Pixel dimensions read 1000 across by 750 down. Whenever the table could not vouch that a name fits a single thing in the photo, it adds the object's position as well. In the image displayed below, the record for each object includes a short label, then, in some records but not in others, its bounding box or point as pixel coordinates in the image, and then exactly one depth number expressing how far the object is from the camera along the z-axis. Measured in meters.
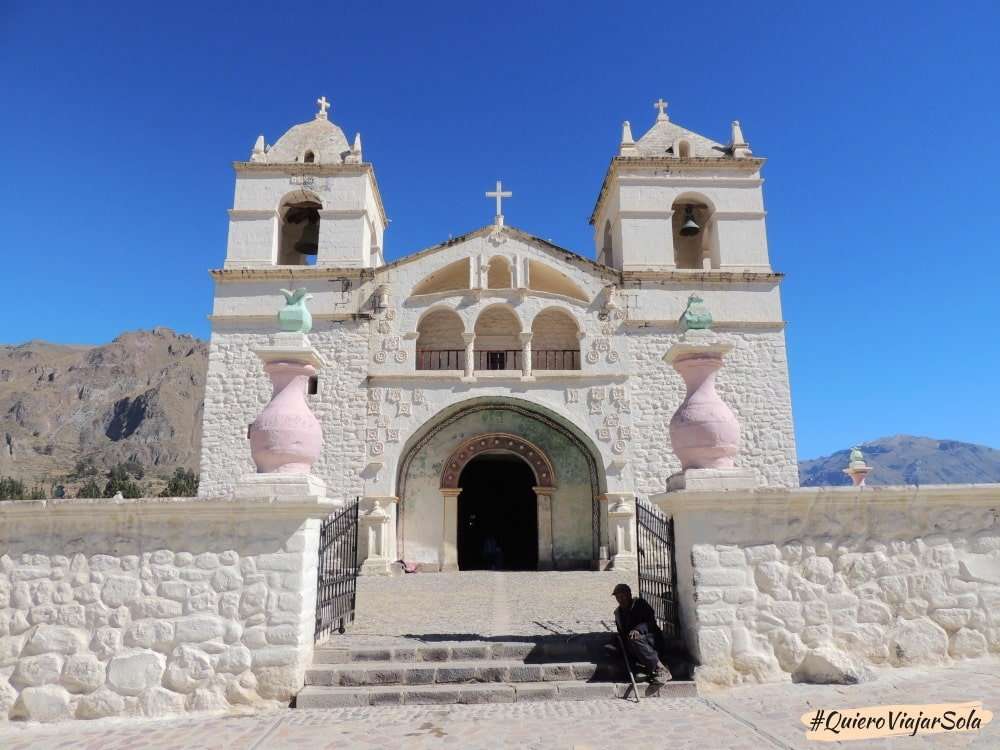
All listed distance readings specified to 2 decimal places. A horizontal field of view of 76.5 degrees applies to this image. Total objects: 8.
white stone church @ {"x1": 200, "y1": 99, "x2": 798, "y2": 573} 14.74
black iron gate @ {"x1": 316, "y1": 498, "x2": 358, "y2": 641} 6.20
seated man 5.35
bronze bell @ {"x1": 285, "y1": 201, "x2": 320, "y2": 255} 18.00
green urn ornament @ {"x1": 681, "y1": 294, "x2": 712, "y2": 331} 6.41
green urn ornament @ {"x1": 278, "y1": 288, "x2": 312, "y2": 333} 6.27
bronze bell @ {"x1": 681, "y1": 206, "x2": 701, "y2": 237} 16.56
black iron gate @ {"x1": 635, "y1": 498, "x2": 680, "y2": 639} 6.15
